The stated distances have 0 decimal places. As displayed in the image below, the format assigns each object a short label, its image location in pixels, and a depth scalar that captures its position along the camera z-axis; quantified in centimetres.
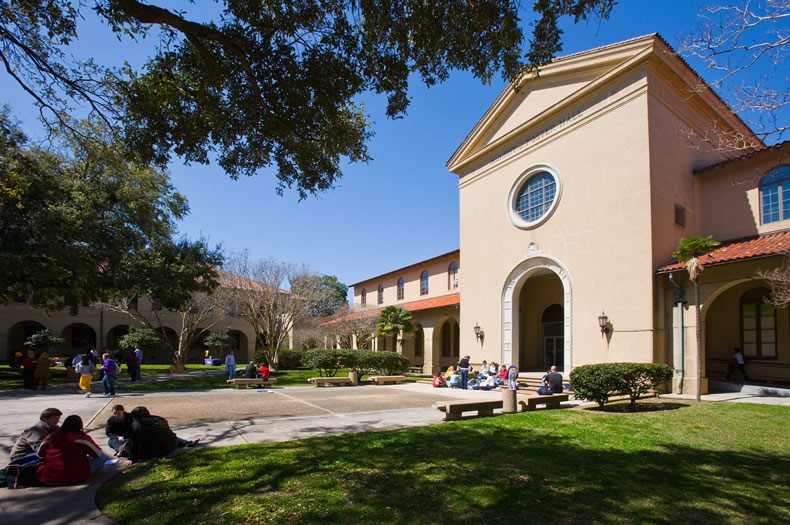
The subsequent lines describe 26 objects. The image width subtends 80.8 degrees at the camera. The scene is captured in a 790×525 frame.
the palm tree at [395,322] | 2842
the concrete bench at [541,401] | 1147
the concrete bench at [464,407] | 1013
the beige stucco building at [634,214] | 1486
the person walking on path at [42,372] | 1603
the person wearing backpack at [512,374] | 1658
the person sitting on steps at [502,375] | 1882
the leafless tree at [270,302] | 2736
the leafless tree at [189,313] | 3058
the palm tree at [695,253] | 1264
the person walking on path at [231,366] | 2184
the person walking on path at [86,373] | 1502
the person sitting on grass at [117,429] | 717
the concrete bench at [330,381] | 1898
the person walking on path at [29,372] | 1639
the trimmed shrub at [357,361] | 2283
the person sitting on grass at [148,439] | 679
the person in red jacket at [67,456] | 564
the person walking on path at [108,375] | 1472
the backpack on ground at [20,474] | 554
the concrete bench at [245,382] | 1744
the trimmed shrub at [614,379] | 1130
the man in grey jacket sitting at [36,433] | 580
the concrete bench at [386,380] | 2078
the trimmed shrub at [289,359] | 3362
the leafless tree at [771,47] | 546
